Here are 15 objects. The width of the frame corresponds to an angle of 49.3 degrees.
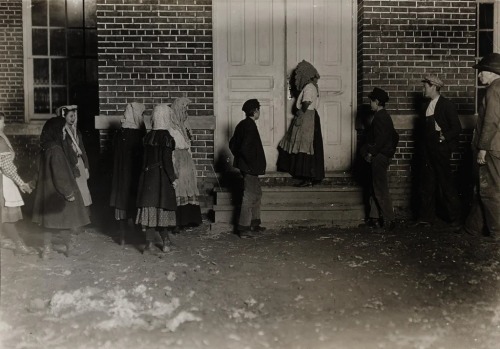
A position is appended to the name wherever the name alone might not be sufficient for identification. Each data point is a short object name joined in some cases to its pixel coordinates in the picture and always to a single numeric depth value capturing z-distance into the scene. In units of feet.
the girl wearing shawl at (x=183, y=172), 23.04
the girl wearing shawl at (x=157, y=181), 20.35
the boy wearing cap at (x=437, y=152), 24.16
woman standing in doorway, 26.81
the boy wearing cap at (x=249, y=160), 23.34
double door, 28.19
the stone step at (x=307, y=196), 25.96
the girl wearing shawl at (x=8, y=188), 20.21
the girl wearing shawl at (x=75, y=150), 21.36
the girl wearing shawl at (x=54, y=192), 20.24
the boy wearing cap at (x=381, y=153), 24.26
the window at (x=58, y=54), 32.68
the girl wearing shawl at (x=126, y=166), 22.68
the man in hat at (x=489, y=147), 21.45
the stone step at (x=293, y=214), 25.45
